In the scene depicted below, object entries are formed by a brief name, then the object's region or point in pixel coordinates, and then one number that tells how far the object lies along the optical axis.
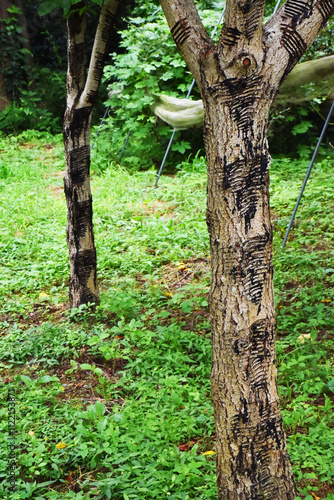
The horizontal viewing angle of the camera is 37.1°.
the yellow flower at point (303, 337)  3.26
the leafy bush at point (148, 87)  7.84
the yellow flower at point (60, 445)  2.52
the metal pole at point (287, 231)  4.71
